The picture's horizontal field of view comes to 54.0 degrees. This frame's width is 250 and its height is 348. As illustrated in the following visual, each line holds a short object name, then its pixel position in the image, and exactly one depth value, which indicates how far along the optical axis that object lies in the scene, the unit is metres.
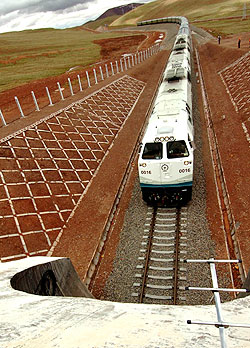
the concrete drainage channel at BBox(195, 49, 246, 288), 9.19
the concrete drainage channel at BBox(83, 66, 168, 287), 9.90
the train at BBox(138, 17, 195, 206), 11.38
